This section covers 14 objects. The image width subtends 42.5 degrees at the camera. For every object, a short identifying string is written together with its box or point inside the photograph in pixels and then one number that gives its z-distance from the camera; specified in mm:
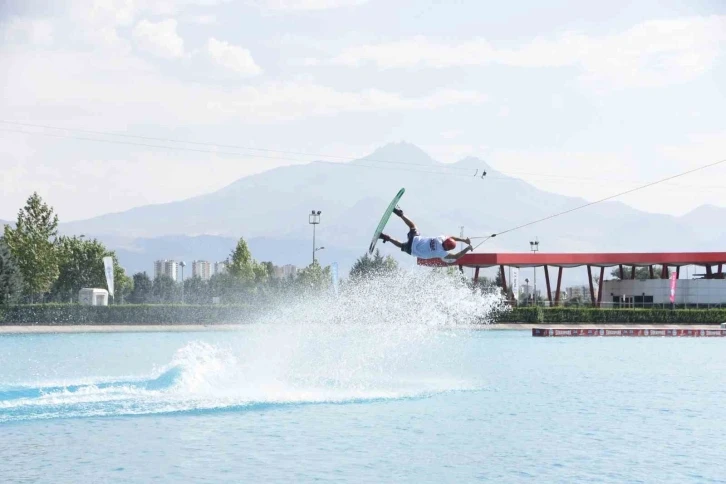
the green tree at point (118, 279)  114238
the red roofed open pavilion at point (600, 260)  79562
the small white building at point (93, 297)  75625
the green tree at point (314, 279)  93062
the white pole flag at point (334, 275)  77500
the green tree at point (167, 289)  156012
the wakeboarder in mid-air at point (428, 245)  24312
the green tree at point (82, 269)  102312
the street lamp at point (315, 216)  98244
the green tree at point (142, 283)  183750
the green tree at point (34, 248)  83125
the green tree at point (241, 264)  106875
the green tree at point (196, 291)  142500
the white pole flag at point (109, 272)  77688
